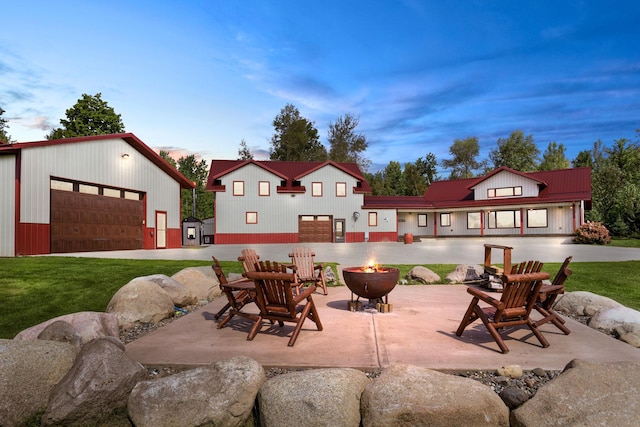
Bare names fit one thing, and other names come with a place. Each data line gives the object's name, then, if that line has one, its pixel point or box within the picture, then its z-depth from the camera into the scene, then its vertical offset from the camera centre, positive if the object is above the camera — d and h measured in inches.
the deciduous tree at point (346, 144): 2212.1 +443.7
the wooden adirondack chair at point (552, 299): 208.4 -46.2
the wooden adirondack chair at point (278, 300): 195.2 -41.4
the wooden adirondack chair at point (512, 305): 184.2 -42.9
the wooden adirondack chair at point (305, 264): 336.2 -37.3
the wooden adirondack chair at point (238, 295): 224.1 -46.7
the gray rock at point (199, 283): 327.6 -52.4
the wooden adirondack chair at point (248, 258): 283.1 -27.0
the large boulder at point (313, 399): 129.0 -60.8
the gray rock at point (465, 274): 403.2 -57.4
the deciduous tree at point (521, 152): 2385.6 +412.0
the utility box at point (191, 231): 1298.0 -27.7
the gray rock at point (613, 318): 220.4 -58.2
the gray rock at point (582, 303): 258.4 -58.3
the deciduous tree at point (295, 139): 2268.7 +489.1
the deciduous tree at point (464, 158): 2529.5 +409.4
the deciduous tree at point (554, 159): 2397.9 +380.4
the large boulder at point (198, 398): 131.8 -61.3
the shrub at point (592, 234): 1007.6 -42.0
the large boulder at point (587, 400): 119.9 -58.8
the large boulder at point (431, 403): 125.8 -60.7
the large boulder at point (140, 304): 242.4 -52.7
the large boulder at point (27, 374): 135.3 -55.4
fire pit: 246.7 -39.4
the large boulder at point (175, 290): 291.9 -51.3
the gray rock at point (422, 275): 405.1 -59.0
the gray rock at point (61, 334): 178.4 -50.8
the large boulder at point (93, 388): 136.8 -59.7
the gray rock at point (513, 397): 133.9 -62.3
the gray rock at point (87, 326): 190.1 -52.1
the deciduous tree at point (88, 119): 1590.8 +439.5
